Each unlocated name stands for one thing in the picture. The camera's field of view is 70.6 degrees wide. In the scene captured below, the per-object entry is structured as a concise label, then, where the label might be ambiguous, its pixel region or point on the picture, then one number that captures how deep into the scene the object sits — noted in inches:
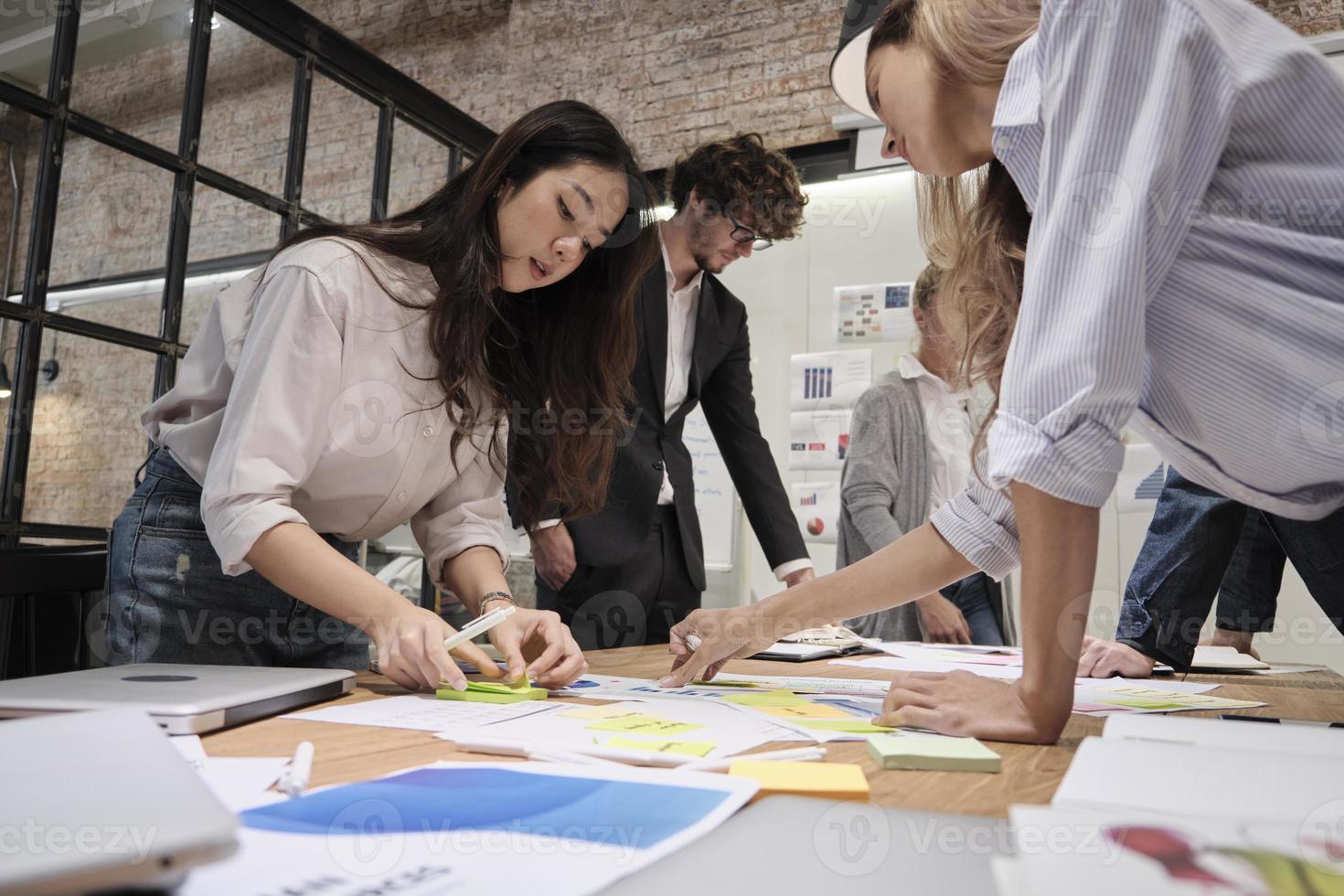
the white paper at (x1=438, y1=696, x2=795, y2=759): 27.4
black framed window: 95.4
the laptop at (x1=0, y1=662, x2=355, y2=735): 27.4
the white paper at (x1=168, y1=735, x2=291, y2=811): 20.0
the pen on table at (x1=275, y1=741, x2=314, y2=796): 20.3
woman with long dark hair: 41.0
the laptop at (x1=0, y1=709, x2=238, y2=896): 11.6
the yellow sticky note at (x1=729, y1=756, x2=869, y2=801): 21.2
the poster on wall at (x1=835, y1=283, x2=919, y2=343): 163.2
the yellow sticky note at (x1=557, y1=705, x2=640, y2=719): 32.8
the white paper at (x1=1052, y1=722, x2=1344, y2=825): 17.8
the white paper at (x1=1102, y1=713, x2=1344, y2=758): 24.5
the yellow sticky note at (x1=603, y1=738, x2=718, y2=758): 25.5
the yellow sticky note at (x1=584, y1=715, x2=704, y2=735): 29.4
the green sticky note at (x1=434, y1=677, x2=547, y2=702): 37.4
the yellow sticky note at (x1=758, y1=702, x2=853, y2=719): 34.7
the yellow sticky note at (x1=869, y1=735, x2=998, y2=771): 25.0
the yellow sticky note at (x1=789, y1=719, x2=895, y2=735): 31.6
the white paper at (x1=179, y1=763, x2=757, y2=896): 14.4
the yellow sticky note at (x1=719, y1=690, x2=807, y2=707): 38.1
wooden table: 21.8
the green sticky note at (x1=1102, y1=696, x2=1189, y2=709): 41.2
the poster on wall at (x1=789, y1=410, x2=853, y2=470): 167.6
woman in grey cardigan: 107.2
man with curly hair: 84.6
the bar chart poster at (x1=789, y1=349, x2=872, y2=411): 166.4
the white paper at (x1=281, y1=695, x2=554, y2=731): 31.0
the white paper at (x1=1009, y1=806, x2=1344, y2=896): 12.5
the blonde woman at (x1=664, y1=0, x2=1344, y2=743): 28.4
